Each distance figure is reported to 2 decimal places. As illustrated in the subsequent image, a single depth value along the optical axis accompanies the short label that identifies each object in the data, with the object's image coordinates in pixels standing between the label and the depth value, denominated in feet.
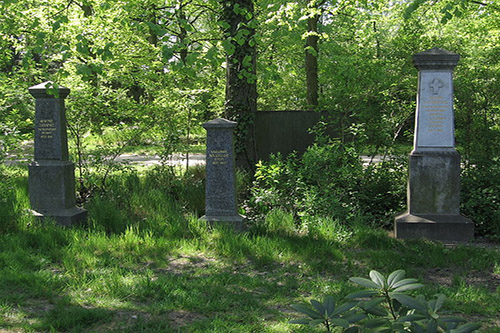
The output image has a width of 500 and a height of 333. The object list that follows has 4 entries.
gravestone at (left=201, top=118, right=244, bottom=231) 22.86
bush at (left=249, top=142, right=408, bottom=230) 23.45
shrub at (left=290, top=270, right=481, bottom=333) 5.41
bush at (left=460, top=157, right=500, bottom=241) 22.09
